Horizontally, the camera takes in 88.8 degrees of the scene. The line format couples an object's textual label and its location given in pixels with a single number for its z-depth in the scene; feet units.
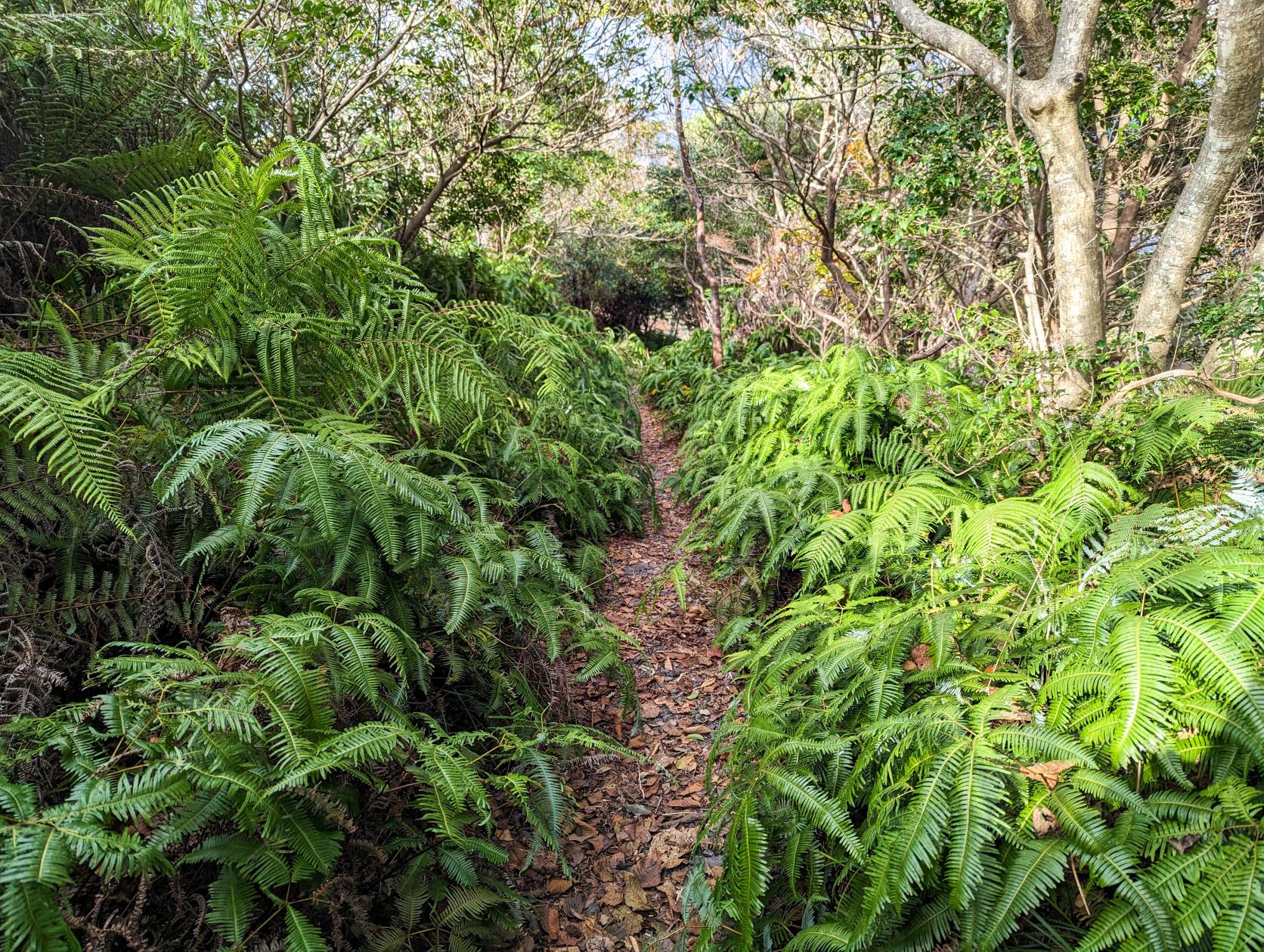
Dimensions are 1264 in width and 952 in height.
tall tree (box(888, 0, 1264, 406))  11.06
